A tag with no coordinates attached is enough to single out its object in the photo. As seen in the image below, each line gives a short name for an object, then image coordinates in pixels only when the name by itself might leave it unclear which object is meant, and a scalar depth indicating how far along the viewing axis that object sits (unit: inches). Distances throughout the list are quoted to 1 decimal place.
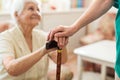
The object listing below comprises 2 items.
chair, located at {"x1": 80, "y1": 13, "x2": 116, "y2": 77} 156.2
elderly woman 65.3
